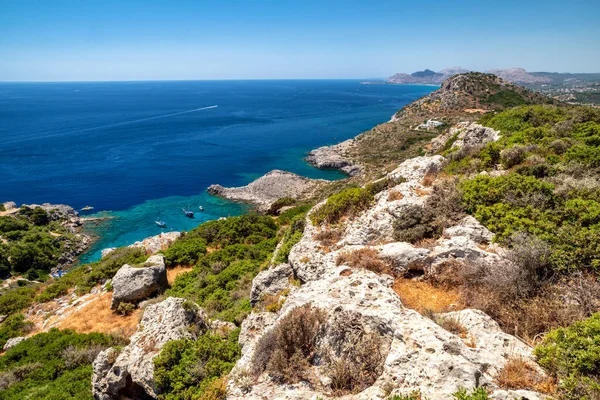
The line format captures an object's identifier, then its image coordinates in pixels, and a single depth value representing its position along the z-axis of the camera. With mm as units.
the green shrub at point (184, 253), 21234
